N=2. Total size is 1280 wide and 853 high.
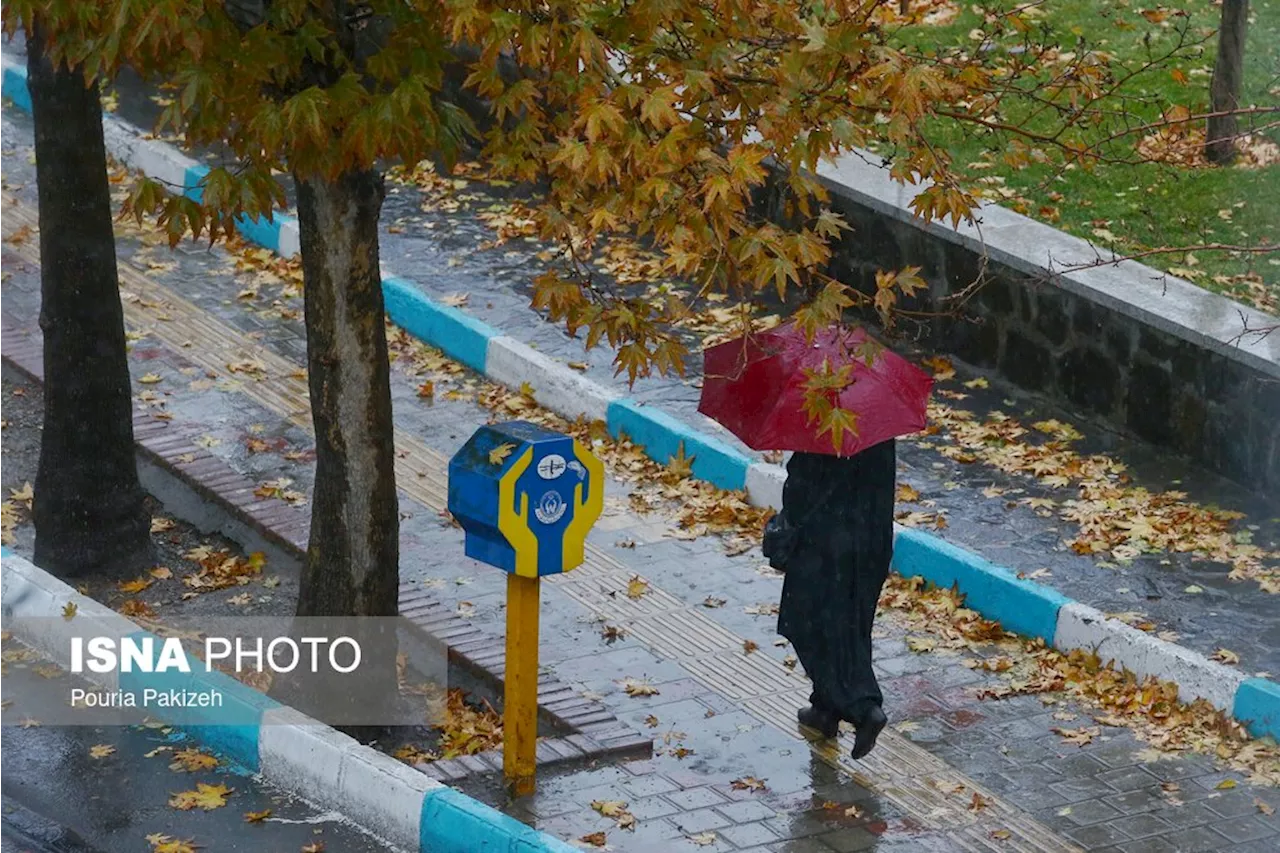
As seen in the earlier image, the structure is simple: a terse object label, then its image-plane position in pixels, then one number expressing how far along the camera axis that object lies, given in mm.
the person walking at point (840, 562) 16016
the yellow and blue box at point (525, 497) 14586
